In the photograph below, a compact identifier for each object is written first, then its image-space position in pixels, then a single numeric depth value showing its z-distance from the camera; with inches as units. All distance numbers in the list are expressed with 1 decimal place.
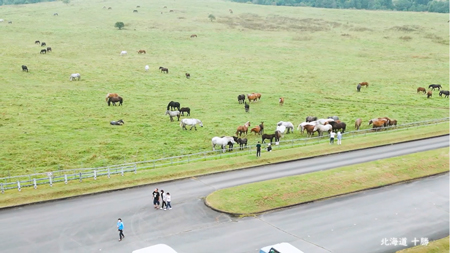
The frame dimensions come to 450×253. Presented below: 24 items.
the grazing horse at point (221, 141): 1507.1
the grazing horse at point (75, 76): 2447.3
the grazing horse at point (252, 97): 2199.1
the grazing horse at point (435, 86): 2613.2
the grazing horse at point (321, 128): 1713.8
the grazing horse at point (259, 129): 1707.2
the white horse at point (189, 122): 1730.7
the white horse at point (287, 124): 1759.4
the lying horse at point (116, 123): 1752.0
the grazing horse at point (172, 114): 1849.2
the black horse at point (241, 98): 2170.5
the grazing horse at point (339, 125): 1763.0
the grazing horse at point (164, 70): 2746.1
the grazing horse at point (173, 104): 1982.2
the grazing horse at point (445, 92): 2476.9
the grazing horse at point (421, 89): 2549.2
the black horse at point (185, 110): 1909.4
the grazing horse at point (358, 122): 1813.6
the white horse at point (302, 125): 1750.2
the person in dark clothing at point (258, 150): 1413.6
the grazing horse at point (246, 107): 2025.7
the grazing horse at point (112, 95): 2058.3
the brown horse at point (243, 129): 1671.5
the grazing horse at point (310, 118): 1849.2
